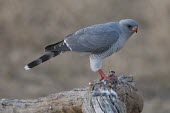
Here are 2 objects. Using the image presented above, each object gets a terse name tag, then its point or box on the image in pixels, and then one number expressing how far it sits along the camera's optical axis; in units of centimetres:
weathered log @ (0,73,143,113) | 1089
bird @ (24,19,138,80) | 1228
